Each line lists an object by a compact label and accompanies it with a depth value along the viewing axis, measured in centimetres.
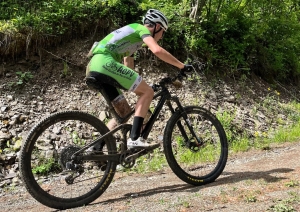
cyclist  403
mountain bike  379
